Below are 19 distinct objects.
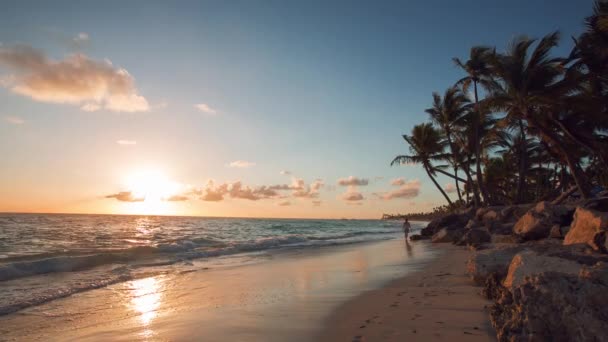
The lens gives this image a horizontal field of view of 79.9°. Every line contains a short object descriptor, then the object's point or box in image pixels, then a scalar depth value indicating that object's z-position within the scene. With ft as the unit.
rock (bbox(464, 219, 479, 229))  69.09
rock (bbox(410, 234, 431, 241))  85.24
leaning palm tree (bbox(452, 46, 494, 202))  92.43
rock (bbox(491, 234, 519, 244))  43.11
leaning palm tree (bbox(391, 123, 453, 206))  115.14
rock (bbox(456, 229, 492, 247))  55.26
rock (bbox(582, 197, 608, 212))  30.73
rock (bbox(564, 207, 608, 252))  23.32
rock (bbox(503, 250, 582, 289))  16.21
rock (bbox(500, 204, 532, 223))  69.51
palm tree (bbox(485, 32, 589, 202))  62.49
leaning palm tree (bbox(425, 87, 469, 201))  104.01
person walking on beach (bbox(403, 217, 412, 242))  81.38
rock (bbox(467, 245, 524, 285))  21.89
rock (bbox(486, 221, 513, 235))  55.74
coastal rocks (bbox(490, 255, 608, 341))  10.25
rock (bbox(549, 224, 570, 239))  40.03
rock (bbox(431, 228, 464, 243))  68.23
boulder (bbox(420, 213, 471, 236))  85.72
